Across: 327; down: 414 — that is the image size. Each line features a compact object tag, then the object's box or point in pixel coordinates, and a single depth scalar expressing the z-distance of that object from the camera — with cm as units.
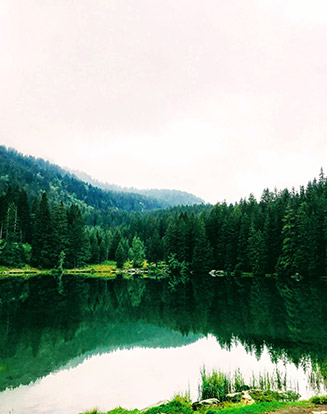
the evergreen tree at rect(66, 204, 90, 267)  8975
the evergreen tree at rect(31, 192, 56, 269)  8275
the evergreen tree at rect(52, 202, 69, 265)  8606
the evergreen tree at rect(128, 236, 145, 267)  10662
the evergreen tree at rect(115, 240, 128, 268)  10406
